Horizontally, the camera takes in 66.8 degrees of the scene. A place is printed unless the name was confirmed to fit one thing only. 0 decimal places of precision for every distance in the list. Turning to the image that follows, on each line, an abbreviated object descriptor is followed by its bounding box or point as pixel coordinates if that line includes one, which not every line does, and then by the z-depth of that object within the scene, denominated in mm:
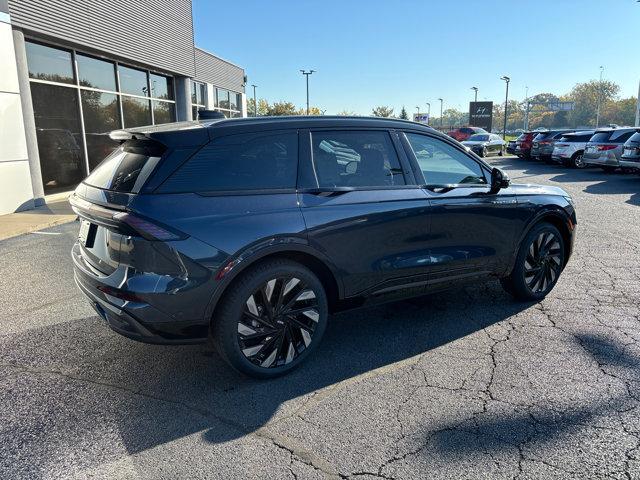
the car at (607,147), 16391
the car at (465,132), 31219
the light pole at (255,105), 63031
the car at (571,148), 19734
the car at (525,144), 23802
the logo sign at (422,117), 65850
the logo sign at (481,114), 46062
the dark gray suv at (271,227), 2898
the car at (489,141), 29438
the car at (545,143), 21609
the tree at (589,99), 115750
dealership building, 9883
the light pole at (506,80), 49188
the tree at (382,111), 97381
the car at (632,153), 13664
